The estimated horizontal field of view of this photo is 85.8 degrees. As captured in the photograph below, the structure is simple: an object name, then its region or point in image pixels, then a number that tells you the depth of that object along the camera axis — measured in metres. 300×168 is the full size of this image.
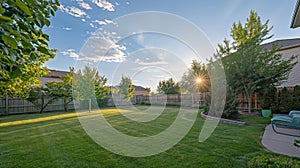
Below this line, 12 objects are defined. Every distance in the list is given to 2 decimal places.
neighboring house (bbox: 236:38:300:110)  11.35
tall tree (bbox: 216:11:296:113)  9.33
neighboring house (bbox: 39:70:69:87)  18.57
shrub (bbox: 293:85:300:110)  8.94
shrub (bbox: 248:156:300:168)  2.23
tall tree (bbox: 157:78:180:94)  23.86
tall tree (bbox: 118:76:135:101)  15.82
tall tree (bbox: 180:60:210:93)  21.03
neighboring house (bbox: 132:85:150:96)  36.62
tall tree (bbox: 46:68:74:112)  13.71
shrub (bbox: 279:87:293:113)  9.15
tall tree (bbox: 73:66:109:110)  12.48
